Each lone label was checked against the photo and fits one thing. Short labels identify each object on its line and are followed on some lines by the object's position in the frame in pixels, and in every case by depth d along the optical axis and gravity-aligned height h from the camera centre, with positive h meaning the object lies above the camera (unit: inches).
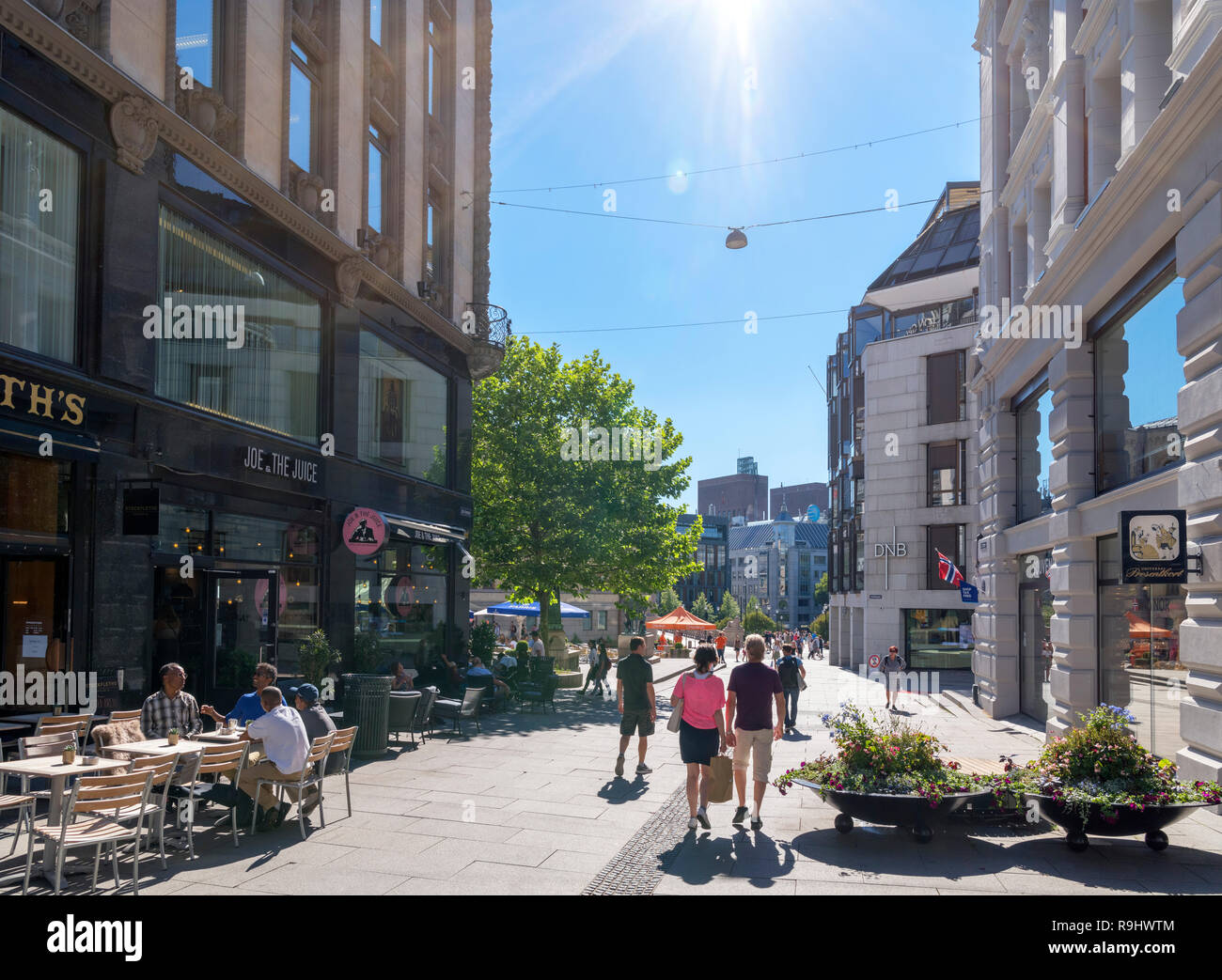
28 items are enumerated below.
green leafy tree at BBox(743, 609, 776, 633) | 3390.7 -232.9
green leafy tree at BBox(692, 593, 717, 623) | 4859.7 -262.0
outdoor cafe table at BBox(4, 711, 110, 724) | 403.2 -69.2
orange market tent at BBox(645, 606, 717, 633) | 1896.5 -133.0
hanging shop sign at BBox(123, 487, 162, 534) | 467.2 +21.8
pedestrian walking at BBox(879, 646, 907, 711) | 986.7 -115.1
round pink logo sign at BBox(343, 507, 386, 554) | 702.5 +17.9
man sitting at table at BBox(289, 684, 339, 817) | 394.9 -65.5
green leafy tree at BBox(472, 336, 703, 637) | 1128.8 +80.0
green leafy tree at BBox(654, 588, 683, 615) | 4329.2 -209.7
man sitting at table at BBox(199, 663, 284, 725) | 407.5 -65.6
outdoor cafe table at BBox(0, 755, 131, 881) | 288.7 -68.6
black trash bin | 538.6 -88.2
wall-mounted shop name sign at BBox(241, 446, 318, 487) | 596.7 +59.4
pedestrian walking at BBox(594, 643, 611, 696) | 1006.4 -117.0
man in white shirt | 348.8 -70.5
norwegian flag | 1079.6 -17.1
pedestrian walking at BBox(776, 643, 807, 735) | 708.7 -89.4
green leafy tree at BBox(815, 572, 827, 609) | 4778.5 -214.0
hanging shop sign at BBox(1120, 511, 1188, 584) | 430.0 +5.3
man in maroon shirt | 383.9 -64.4
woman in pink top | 377.4 -67.4
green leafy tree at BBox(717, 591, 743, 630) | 5029.5 -272.2
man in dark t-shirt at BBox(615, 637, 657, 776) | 478.9 -69.2
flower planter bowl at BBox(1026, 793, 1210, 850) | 313.6 -86.8
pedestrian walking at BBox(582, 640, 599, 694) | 998.9 -121.4
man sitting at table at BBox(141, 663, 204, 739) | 398.3 -64.8
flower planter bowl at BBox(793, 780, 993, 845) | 324.8 -85.6
